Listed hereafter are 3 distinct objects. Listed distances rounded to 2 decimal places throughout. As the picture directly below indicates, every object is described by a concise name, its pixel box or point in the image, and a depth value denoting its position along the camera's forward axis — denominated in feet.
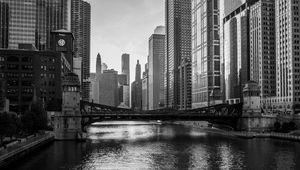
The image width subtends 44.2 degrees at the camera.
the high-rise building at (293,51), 640.17
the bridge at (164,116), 425.69
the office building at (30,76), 547.08
